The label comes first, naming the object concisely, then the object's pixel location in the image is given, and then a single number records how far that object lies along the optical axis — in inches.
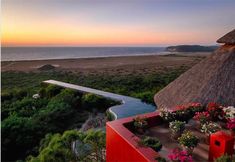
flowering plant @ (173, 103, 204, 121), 160.9
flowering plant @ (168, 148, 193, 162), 101.7
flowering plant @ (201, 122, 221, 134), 132.0
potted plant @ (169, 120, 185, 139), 138.4
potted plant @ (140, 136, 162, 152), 121.1
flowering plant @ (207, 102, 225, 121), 158.0
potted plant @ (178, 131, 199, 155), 117.8
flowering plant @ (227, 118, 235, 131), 133.7
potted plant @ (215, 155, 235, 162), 91.5
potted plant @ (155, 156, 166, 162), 104.2
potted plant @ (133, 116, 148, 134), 150.6
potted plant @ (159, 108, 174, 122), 159.6
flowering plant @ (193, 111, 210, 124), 149.0
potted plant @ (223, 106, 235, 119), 141.1
